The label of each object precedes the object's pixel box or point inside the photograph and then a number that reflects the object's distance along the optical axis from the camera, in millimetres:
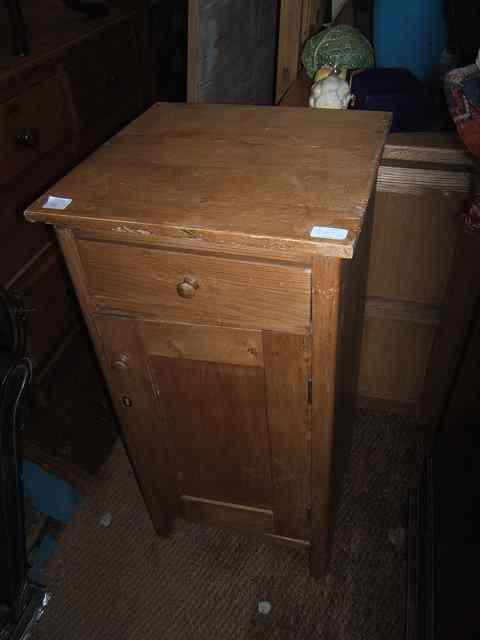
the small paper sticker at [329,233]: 616
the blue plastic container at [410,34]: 1124
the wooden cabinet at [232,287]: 684
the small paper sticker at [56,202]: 714
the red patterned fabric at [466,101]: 814
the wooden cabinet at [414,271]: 1029
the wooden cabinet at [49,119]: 989
